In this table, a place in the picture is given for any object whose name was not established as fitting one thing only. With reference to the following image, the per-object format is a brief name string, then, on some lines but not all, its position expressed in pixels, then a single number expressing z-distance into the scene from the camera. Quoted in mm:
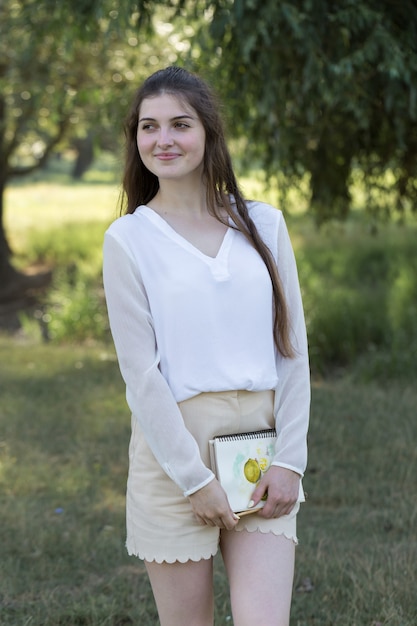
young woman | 3725
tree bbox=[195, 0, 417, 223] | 9476
